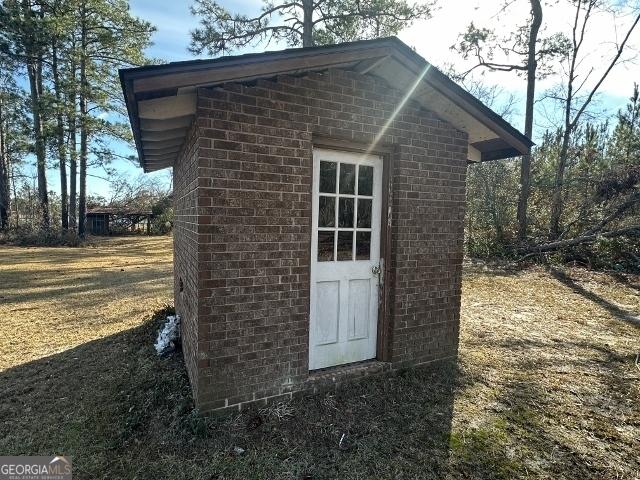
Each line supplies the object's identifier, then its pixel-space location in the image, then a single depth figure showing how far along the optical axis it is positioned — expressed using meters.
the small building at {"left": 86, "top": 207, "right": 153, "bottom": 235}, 27.44
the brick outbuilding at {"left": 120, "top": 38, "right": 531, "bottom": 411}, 3.09
